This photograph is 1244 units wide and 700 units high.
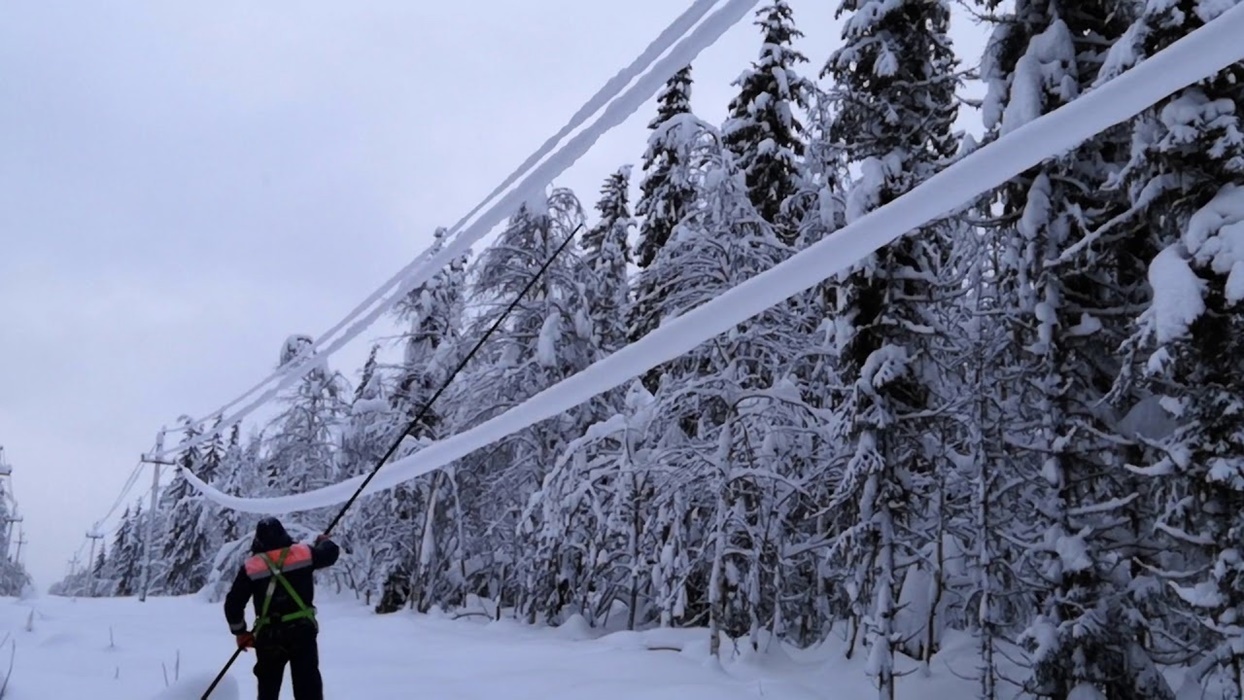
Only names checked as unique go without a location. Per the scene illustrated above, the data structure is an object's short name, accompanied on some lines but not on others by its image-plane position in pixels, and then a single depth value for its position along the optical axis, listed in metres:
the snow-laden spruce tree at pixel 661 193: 21.83
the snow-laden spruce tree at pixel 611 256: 22.94
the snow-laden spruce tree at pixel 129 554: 51.34
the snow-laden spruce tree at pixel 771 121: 20.31
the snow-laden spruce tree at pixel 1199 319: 6.89
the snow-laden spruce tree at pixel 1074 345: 8.48
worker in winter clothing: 6.22
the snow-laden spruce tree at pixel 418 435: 20.28
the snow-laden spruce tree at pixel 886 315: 10.65
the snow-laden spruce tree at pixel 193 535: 42.38
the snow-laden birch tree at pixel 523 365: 18.45
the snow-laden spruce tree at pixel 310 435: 27.78
